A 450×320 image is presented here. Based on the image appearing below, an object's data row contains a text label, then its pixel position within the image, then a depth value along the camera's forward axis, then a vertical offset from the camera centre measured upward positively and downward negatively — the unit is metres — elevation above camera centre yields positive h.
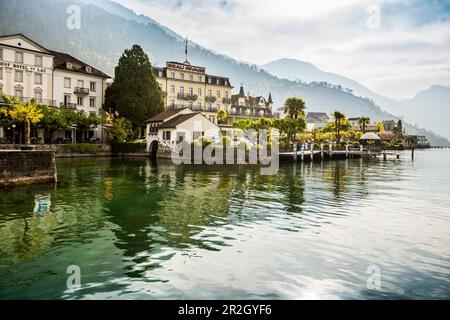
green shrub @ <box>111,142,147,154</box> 66.00 +0.32
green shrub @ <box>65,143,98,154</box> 59.11 +0.06
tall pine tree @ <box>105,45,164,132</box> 71.88 +11.18
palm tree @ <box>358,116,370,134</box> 129.74 +10.98
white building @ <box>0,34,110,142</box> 61.57 +12.63
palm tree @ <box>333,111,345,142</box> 106.88 +9.86
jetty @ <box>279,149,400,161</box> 62.19 -0.61
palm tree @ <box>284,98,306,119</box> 88.56 +10.49
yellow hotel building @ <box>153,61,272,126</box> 95.06 +15.20
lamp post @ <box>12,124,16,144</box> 56.34 +1.91
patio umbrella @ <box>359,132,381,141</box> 95.22 +4.11
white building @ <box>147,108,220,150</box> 61.50 +3.69
